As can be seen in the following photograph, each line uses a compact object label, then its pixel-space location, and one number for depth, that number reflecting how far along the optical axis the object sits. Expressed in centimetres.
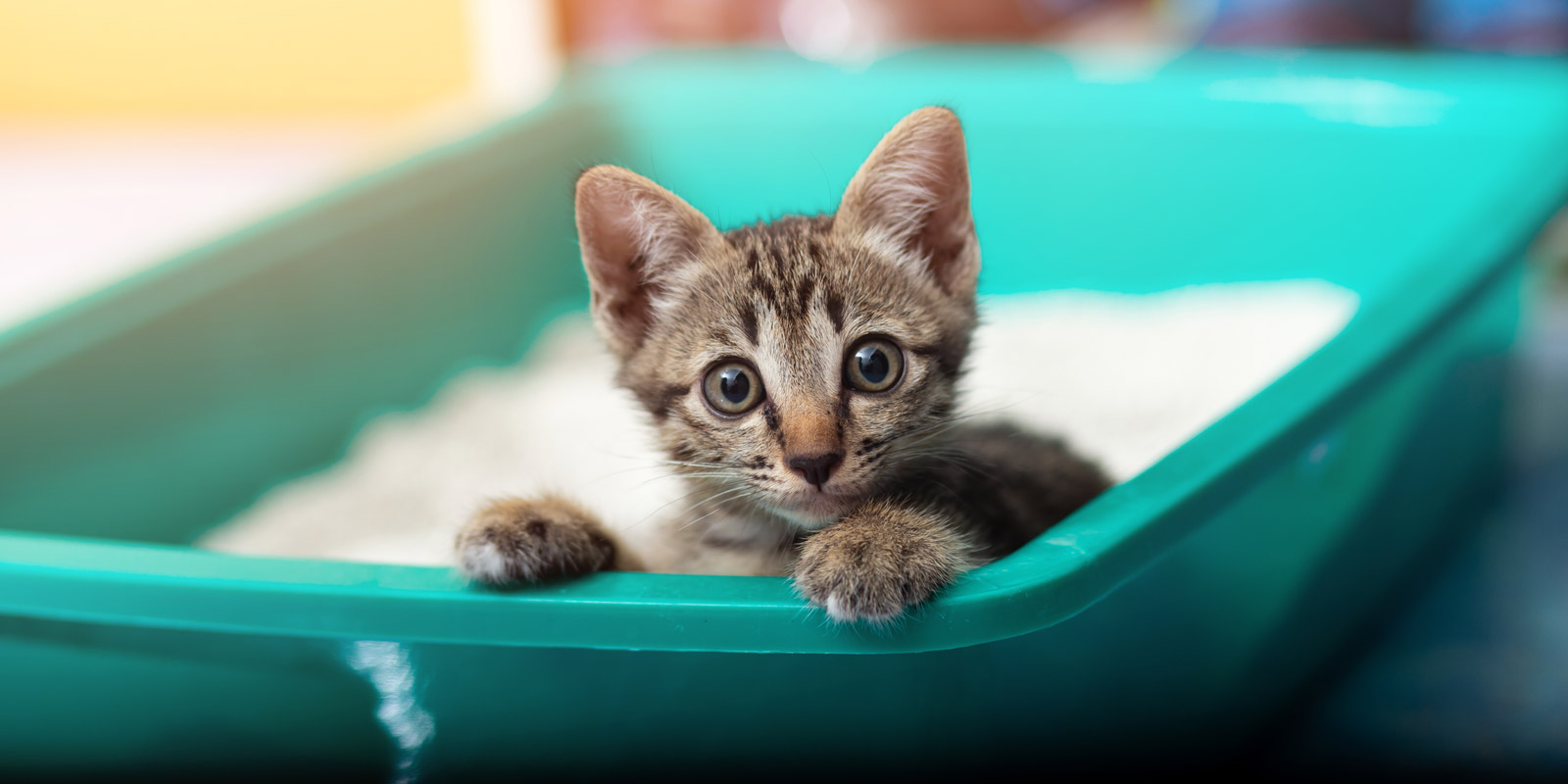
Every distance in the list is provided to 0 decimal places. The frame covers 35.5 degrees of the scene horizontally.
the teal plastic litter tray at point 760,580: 48
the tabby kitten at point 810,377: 46
